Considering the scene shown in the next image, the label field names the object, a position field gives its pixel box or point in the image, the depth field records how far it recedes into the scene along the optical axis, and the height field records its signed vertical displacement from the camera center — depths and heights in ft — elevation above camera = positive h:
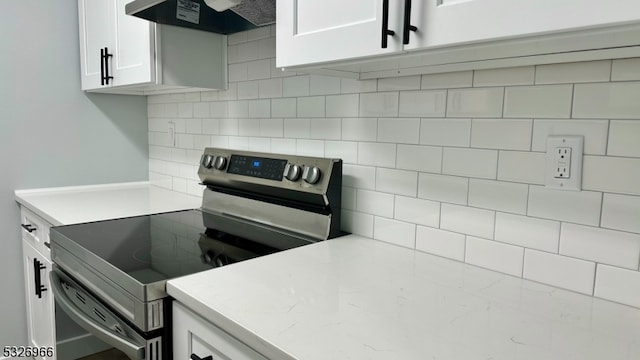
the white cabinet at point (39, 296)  5.75 -2.54
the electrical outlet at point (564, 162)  2.99 -0.18
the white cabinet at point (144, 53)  5.73 +1.05
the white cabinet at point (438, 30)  2.05 +0.60
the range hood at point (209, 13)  4.52 +1.39
